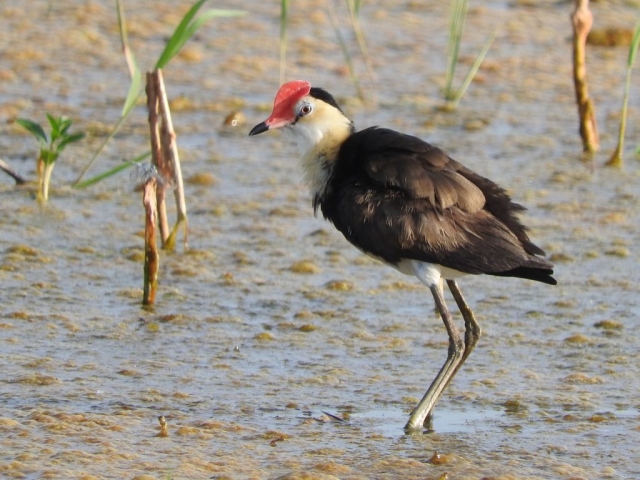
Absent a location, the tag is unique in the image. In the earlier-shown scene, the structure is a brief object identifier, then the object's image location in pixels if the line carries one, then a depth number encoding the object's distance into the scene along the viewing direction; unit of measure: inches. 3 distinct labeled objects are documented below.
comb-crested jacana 416.5
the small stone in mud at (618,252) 577.9
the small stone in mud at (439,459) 379.9
